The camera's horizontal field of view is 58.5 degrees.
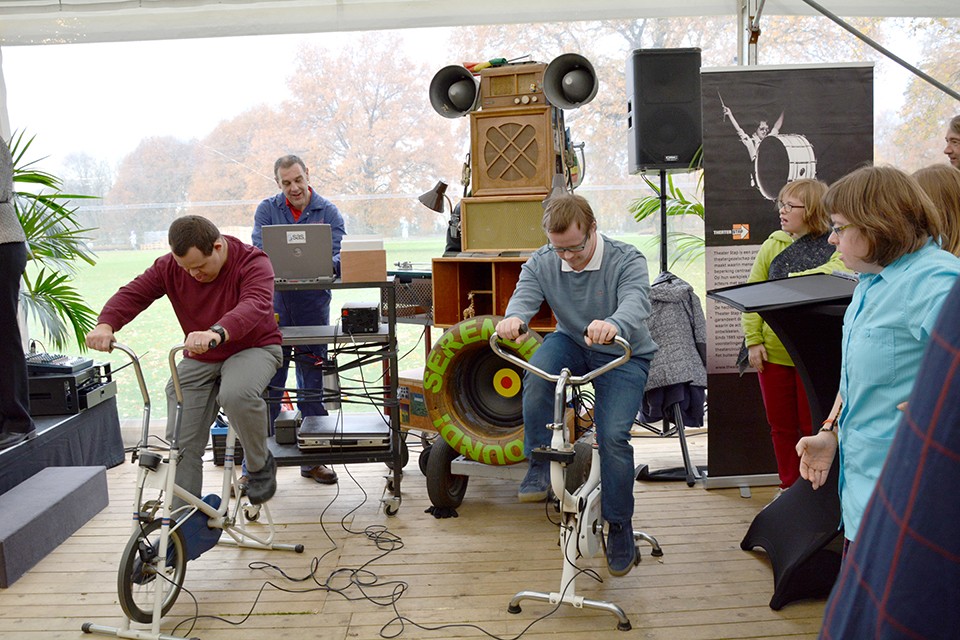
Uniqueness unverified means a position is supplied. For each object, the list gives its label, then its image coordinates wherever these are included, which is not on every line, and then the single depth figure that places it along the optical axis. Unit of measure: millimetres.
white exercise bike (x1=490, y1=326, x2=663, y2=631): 2908
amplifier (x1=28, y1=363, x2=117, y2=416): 4660
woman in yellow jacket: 3525
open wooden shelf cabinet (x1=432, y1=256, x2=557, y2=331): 4391
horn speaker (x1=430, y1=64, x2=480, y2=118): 4465
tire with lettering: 3979
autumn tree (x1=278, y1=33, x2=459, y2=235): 6055
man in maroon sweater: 3322
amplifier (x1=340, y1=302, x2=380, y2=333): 4160
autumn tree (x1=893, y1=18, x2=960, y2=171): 5441
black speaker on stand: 4602
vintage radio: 4398
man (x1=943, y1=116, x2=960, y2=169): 3461
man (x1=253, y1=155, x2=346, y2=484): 4797
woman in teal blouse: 1827
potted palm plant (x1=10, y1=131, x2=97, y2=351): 4969
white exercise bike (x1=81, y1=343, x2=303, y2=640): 2959
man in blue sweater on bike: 3211
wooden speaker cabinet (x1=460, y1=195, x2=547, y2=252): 4418
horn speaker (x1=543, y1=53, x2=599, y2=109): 4191
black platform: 4105
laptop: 4160
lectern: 2545
